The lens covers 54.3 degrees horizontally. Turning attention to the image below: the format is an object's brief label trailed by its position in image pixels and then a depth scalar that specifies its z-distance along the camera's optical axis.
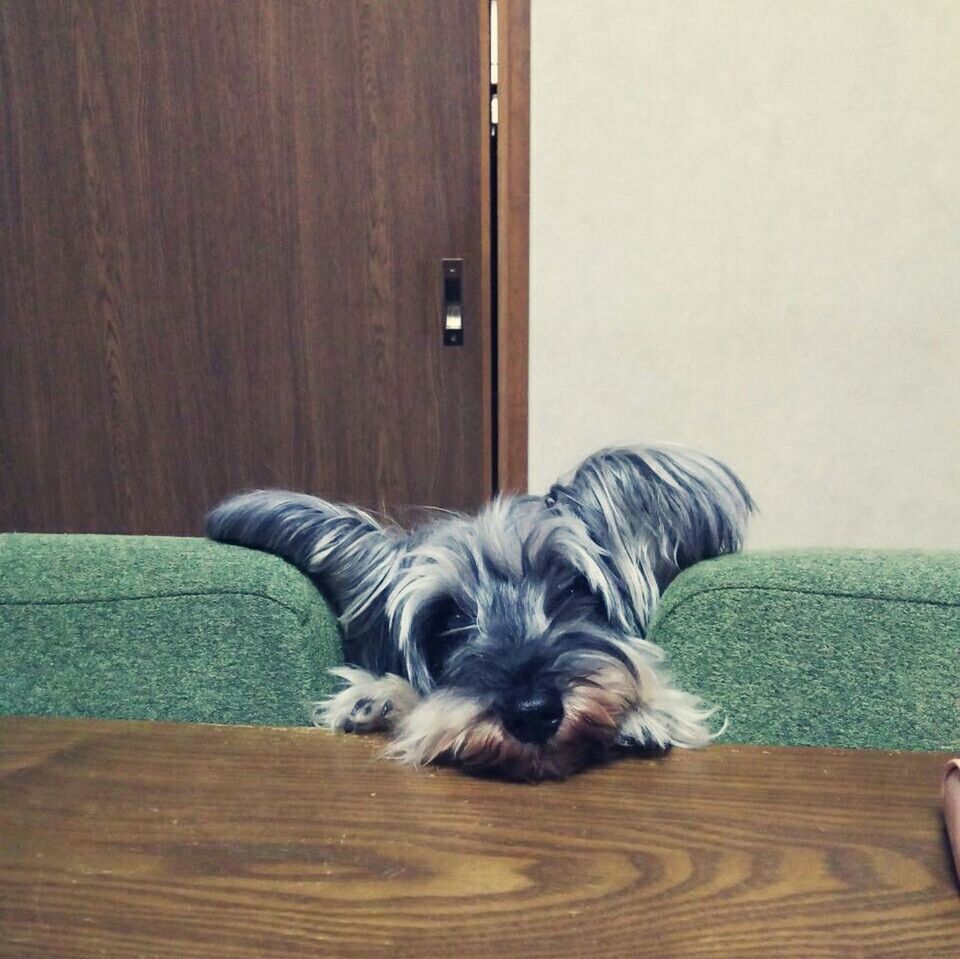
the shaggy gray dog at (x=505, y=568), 0.95
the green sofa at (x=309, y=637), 0.87
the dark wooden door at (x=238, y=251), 1.99
